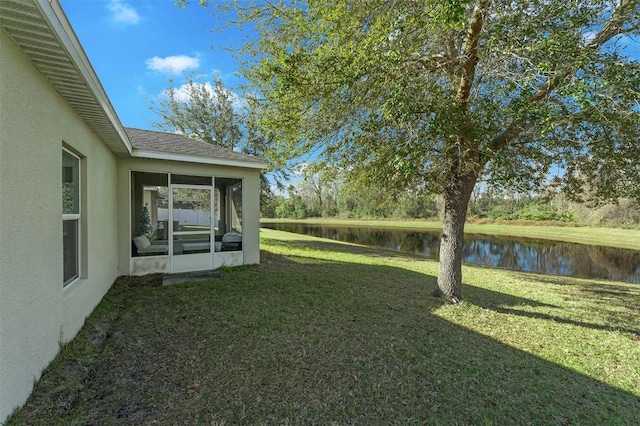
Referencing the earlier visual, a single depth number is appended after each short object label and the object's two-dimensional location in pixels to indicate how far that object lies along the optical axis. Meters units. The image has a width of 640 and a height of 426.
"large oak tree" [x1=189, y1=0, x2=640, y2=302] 3.50
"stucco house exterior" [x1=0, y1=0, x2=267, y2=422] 2.12
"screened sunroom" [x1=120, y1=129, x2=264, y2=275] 6.51
